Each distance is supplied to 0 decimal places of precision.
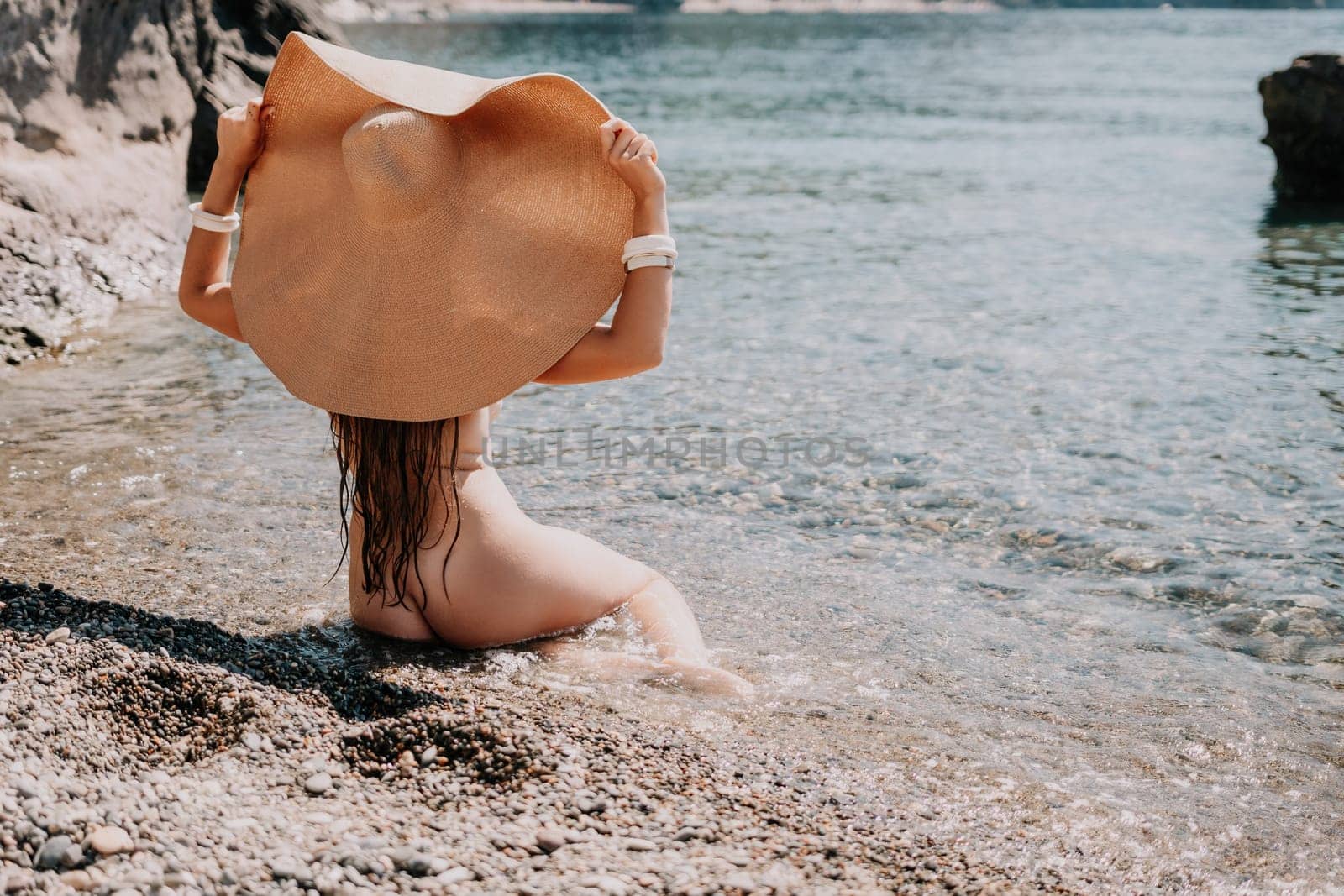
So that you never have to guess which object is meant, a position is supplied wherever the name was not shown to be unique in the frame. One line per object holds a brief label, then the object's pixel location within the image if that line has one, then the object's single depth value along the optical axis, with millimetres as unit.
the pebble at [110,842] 2350
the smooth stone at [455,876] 2395
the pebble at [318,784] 2715
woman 3273
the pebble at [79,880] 2266
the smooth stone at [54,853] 2326
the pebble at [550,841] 2555
